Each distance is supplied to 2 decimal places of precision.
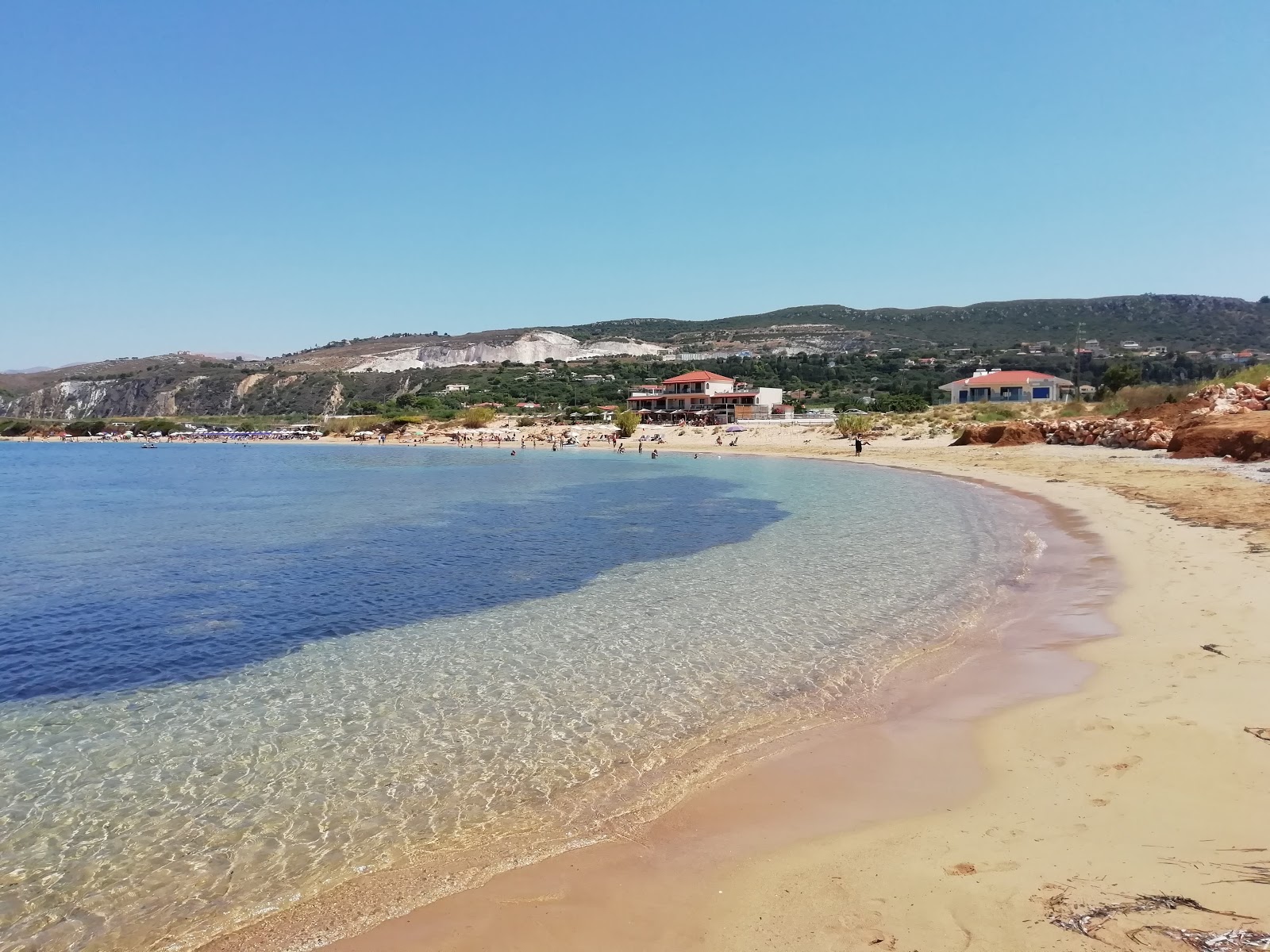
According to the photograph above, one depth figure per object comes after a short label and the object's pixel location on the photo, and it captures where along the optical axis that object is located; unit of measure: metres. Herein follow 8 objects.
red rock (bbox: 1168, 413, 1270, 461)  24.08
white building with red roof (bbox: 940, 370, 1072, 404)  67.56
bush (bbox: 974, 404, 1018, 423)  53.69
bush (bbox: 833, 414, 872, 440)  55.38
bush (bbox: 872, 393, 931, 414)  68.38
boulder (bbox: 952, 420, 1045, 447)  41.56
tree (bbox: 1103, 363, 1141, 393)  66.12
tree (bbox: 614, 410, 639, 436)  69.19
